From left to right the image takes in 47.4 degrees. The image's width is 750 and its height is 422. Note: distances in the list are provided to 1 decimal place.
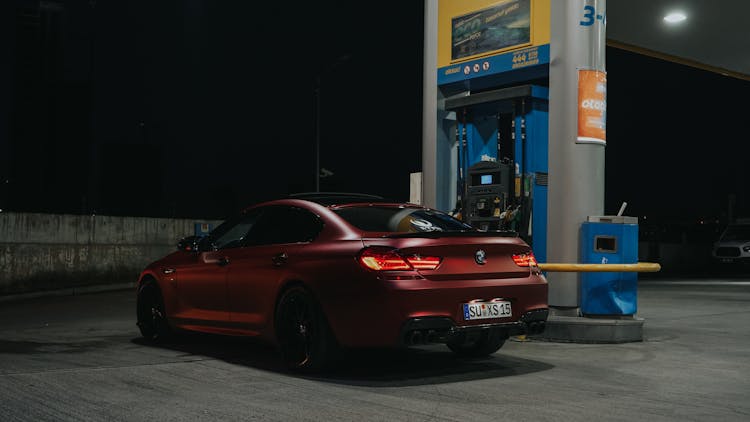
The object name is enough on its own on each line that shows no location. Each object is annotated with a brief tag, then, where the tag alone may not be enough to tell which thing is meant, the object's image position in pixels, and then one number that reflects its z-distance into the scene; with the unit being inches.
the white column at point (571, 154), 373.7
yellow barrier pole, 350.0
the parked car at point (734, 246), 1174.3
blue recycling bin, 362.3
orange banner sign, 374.0
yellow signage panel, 394.0
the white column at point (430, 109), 452.4
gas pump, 404.5
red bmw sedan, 250.1
